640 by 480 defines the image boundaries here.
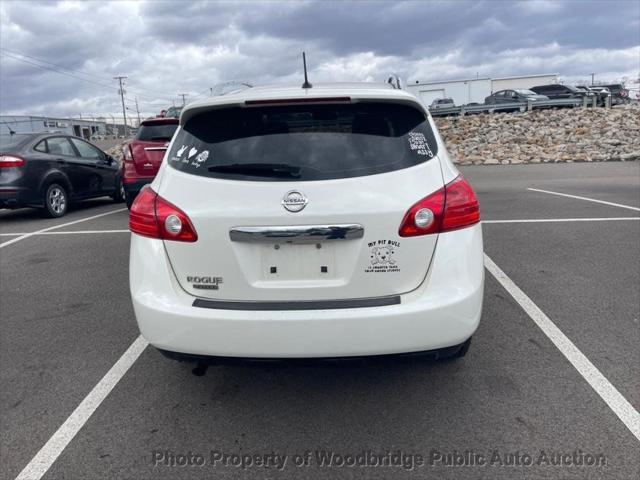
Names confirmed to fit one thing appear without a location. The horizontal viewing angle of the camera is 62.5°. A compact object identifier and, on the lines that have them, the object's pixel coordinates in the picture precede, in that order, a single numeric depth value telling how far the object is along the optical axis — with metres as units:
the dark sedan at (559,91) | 34.00
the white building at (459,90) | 41.44
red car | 8.66
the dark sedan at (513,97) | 31.95
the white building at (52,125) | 59.04
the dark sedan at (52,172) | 9.09
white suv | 2.47
